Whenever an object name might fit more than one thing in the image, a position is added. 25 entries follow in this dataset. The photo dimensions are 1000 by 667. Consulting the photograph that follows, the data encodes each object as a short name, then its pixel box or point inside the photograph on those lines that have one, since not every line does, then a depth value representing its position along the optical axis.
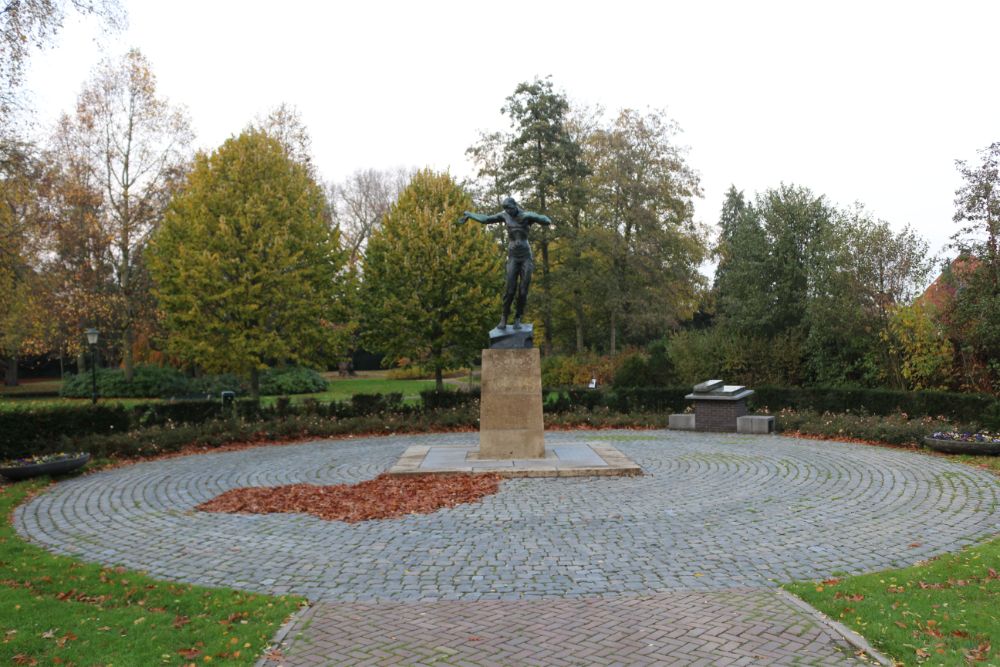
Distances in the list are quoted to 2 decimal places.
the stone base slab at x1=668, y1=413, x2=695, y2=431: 19.52
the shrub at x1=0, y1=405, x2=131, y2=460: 13.98
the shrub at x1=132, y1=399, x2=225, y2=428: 17.89
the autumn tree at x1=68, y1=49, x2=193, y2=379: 30.80
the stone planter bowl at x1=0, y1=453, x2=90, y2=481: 12.08
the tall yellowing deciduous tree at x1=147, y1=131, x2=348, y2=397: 21.14
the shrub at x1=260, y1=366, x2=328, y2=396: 35.12
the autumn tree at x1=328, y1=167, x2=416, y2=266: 47.12
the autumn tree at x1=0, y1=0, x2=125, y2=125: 12.56
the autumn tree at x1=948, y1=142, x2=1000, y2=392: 17.25
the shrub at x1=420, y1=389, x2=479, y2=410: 21.12
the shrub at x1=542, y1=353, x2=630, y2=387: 30.33
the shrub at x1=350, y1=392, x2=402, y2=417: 20.67
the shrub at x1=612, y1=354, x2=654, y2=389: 24.80
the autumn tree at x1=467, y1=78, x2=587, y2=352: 30.58
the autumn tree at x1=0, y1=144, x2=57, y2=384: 17.12
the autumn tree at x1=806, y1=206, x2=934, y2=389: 20.30
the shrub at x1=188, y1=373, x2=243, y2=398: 33.12
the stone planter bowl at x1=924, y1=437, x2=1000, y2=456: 13.16
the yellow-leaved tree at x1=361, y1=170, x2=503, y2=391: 23.38
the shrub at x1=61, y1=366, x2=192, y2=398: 32.97
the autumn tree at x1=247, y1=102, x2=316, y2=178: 34.62
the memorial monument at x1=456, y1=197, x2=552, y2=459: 12.87
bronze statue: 12.77
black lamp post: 21.08
